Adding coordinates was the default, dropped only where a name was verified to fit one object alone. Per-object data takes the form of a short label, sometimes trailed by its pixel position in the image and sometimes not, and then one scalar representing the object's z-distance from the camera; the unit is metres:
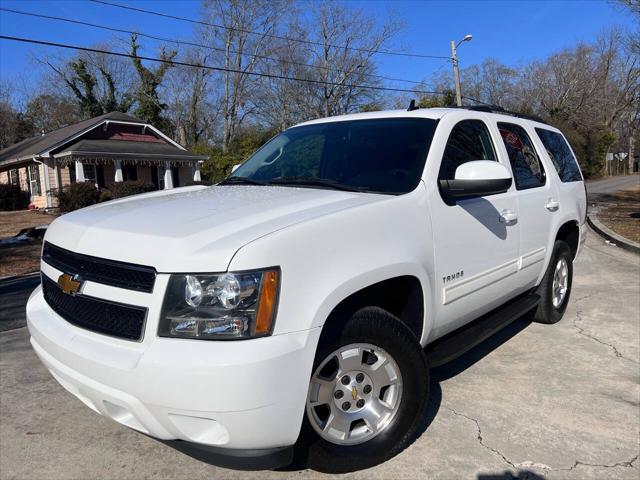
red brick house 24.48
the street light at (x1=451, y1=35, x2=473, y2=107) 26.30
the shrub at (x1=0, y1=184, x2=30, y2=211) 26.28
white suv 2.03
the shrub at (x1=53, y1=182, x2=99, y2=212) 21.23
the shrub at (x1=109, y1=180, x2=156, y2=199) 22.30
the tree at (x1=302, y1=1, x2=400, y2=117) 36.06
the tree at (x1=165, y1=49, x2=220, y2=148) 43.87
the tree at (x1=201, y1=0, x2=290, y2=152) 38.38
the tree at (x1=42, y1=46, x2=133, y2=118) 40.69
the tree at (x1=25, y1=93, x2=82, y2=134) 46.09
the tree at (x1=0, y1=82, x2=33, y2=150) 48.16
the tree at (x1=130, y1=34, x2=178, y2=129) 40.53
